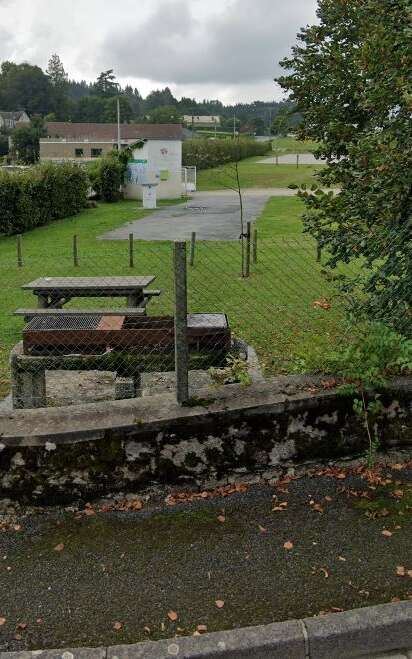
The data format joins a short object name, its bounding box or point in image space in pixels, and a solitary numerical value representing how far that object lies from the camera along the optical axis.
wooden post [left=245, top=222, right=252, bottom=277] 13.18
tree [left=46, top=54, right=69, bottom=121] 123.83
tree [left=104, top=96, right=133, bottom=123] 103.94
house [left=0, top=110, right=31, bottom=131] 114.05
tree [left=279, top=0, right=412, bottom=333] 4.12
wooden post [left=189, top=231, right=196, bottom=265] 14.61
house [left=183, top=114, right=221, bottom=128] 119.81
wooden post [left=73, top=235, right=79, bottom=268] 14.99
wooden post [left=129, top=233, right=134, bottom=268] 14.51
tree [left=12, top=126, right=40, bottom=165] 82.50
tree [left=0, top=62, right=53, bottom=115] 126.75
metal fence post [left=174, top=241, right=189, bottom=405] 3.77
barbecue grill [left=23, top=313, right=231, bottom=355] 4.94
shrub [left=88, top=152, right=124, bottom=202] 36.06
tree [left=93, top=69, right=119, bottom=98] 133.38
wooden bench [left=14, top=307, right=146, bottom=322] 6.01
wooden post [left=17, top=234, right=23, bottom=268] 15.35
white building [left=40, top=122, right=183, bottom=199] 39.19
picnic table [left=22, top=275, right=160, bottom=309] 7.79
